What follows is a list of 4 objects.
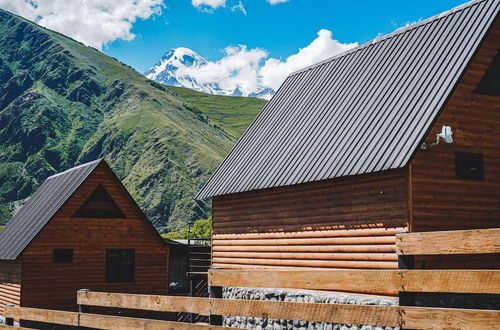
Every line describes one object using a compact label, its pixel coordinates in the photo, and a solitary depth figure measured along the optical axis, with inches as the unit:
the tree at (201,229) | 3139.8
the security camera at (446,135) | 613.9
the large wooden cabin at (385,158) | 647.1
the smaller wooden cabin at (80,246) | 1056.8
